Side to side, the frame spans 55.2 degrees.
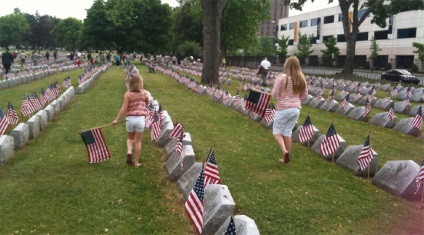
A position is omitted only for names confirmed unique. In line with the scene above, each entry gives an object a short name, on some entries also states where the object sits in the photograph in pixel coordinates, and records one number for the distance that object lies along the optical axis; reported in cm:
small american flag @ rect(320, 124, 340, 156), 826
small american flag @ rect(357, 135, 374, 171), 732
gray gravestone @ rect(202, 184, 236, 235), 484
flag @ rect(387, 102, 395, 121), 1256
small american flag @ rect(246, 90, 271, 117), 962
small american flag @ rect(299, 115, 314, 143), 932
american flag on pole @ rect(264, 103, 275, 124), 1169
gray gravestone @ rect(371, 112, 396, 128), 1268
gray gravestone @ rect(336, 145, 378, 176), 754
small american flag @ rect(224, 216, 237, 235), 377
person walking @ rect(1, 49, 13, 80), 2695
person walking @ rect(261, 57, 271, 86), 2511
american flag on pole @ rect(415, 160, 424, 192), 605
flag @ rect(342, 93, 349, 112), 1477
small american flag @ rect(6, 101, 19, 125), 1079
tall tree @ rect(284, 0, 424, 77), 3419
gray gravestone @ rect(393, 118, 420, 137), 1160
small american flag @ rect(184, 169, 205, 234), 470
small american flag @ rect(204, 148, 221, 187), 554
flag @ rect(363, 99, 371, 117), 1380
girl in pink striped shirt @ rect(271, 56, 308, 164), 750
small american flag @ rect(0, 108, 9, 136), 919
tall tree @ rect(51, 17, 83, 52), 11038
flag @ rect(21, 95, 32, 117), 1236
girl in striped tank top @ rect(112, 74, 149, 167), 745
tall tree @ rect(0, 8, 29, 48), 11525
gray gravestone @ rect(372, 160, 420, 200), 643
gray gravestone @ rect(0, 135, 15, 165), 766
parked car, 3441
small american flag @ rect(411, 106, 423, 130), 1115
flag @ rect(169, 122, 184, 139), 820
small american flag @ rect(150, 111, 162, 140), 942
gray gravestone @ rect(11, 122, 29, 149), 881
